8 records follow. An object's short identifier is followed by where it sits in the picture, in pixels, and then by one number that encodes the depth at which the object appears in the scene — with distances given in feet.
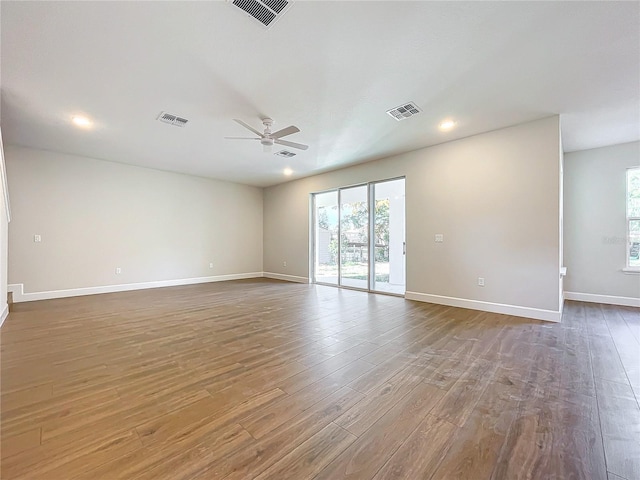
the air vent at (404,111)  11.60
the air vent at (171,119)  12.50
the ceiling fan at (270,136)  12.16
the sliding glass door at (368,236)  19.95
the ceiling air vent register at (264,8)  6.63
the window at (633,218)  15.65
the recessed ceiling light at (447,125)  13.25
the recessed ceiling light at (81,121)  12.76
